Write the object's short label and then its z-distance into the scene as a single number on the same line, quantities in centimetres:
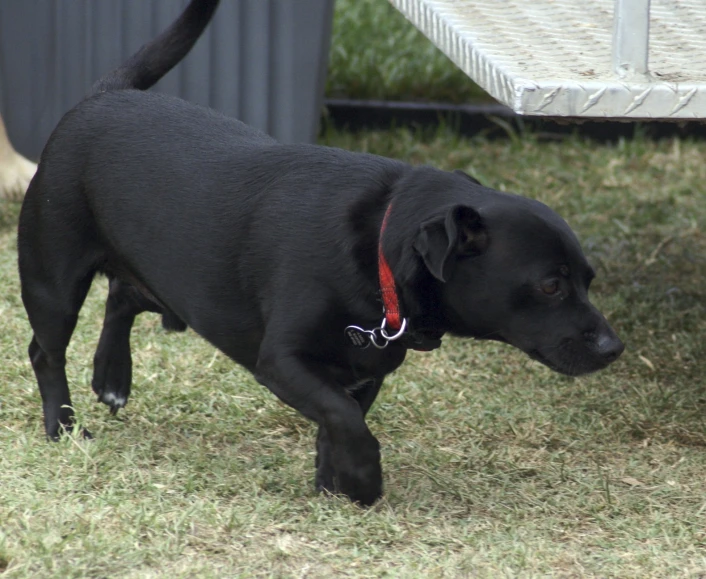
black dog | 555
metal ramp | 609
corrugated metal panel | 1096
